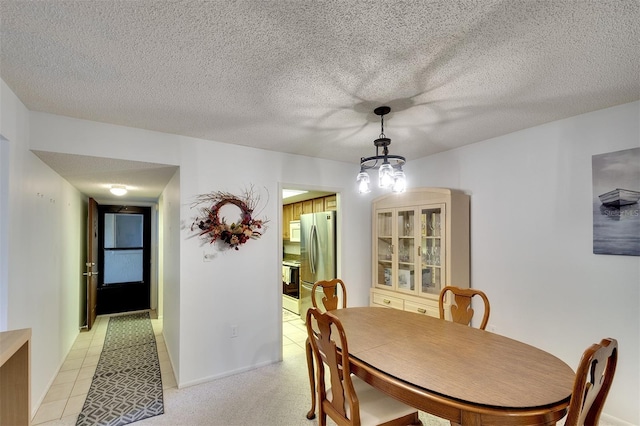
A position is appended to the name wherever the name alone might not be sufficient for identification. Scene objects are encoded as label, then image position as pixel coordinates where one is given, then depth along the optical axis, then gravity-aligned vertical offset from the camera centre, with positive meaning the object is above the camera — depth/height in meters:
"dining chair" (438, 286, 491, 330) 2.47 -0.69
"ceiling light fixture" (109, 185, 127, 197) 3.93 +0.45
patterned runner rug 2.45 -1.54
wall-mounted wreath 3.02 +0.01
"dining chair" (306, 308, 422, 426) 1.64 -1.04
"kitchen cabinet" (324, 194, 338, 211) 4.56 +0.30
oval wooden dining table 1.27 -0.76
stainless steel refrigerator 4.28 -0.42
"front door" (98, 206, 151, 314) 5.58 -0.67
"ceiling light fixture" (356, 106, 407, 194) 2.06 +0.35
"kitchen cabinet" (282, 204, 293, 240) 6.08 +0.09
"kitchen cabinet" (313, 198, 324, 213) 4.89 +0.29
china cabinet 3.07 -0.28
